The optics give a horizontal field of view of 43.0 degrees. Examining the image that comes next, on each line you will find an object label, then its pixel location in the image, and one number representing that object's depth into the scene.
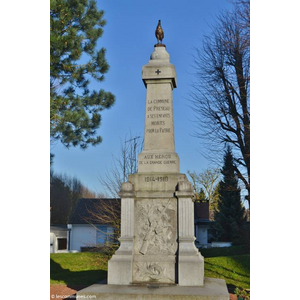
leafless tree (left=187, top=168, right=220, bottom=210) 39.19
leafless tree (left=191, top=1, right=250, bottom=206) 17.20
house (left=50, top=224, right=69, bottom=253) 36.09
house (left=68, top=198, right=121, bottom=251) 33.59
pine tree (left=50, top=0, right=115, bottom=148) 12.88
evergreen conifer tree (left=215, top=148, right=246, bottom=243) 26.30
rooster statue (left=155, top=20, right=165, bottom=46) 10.10
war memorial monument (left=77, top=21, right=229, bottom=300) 8.25
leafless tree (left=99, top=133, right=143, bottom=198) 19.48
